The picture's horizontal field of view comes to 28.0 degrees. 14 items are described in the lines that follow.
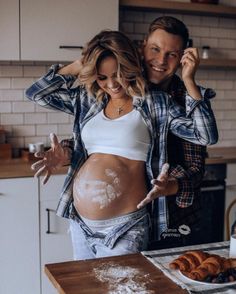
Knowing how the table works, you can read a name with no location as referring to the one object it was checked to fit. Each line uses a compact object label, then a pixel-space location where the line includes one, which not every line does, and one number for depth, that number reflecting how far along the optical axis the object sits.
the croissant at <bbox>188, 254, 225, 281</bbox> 1.38
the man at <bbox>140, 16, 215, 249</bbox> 1.77
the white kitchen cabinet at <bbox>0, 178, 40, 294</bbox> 2.76
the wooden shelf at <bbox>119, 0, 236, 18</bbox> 3.23
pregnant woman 1.74
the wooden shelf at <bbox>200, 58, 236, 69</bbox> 3.47
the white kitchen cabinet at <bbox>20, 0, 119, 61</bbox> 2.88
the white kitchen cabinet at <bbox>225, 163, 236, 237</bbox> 3.31
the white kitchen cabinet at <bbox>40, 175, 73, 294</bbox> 2.85
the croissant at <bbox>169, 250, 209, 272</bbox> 1.44
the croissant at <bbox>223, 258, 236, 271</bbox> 1.44
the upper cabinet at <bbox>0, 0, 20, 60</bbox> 2.83
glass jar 3.57
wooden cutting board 1.33
